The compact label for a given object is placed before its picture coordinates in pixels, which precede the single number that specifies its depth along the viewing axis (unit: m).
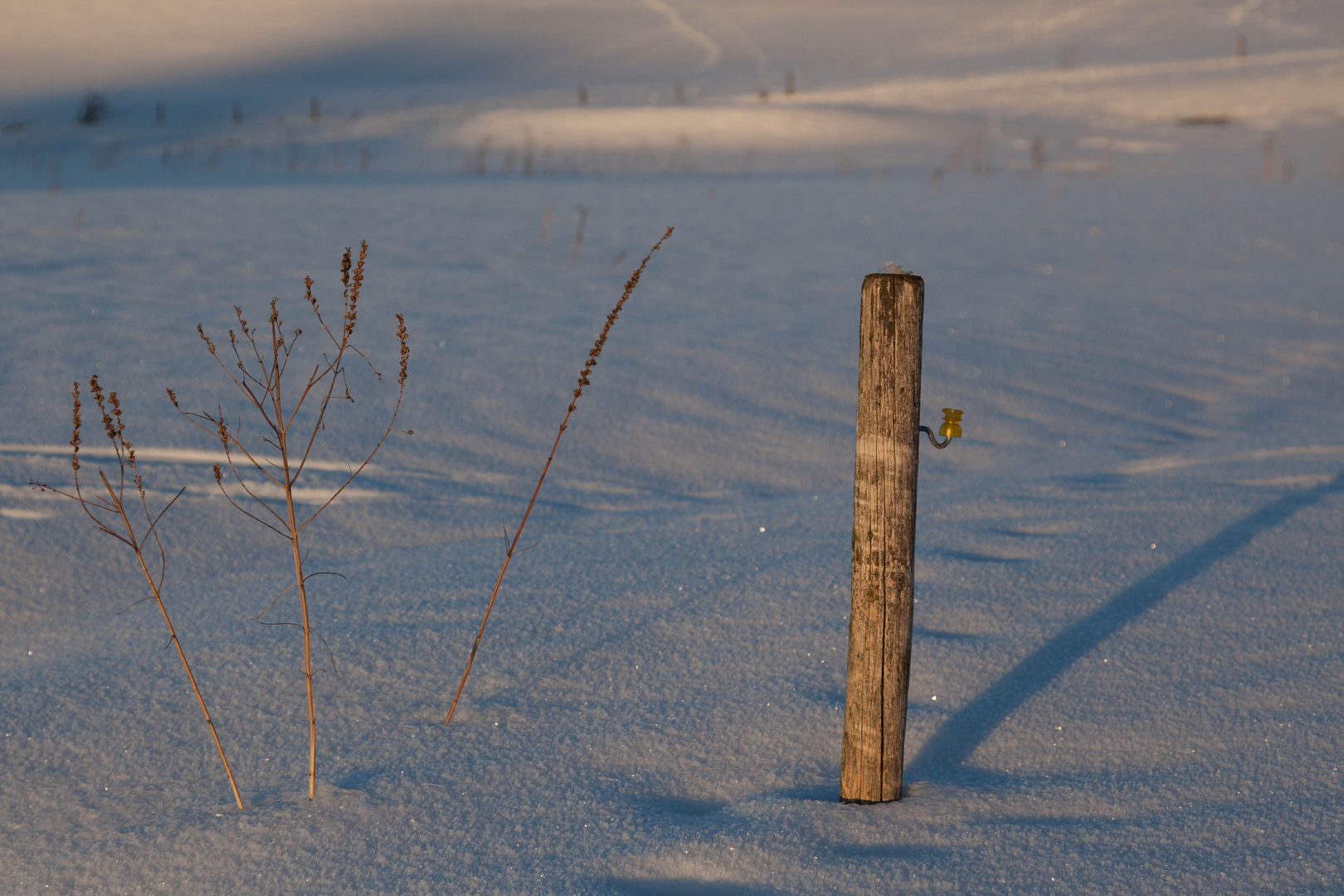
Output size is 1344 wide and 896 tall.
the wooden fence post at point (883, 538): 4.25
